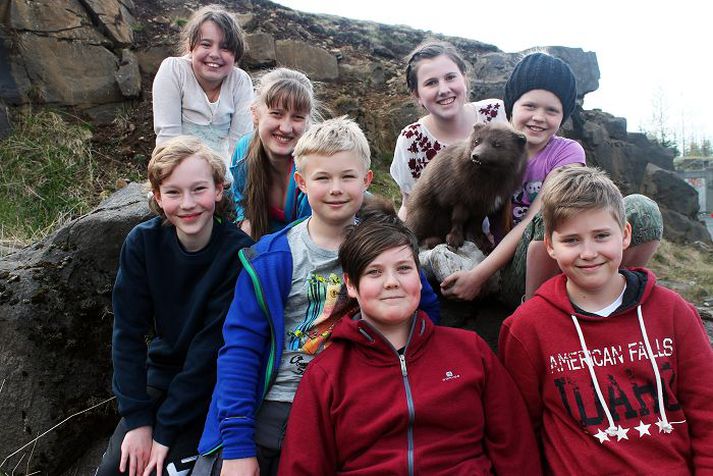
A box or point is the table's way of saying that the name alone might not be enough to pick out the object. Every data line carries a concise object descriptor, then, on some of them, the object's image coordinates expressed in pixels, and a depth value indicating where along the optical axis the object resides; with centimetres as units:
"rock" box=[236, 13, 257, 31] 820
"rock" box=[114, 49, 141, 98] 663
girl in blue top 284
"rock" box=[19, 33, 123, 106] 621
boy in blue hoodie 210
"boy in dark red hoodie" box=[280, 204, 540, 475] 193
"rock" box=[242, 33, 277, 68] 773
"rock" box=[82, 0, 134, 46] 673
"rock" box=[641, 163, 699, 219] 1265
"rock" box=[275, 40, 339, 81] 811
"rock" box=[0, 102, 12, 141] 594
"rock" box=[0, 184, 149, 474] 283
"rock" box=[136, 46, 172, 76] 704
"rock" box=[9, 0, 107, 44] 616
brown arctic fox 286
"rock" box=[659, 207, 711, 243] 1251
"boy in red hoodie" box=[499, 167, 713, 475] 191
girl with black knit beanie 272
